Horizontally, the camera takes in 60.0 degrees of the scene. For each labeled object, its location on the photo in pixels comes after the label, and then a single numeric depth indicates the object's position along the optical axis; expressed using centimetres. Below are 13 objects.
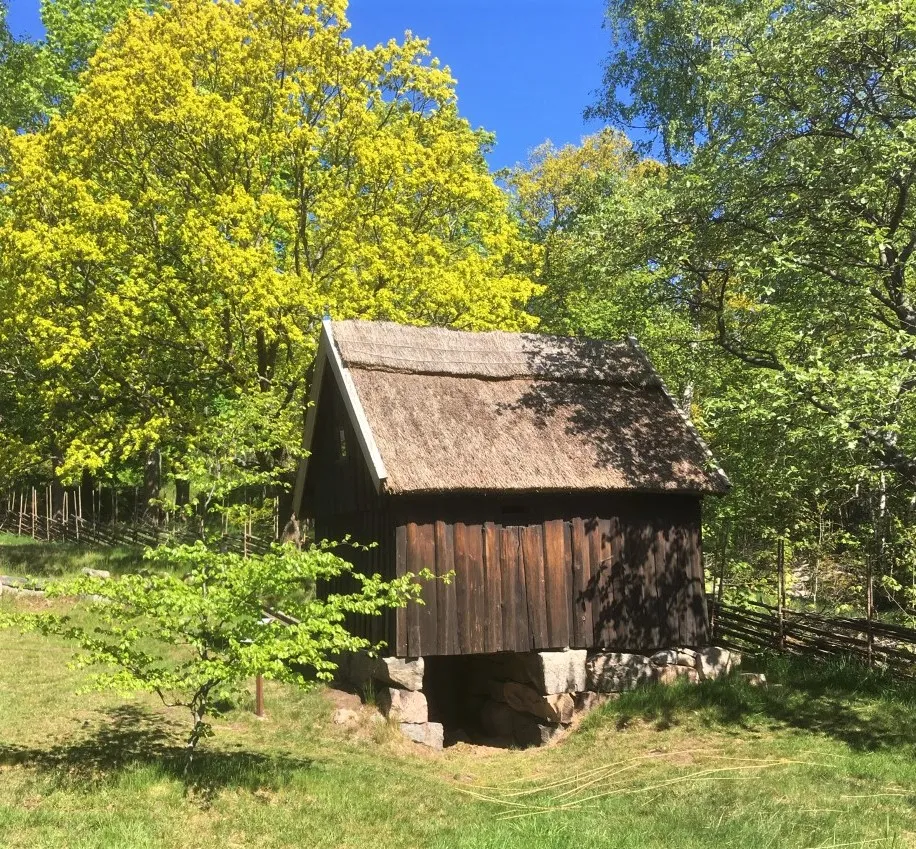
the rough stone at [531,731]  1267
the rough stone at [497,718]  1388
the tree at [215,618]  782
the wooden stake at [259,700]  1147
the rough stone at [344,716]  1164
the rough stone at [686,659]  1343
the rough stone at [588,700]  1273
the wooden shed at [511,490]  1220
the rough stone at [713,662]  1338
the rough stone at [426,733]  1199
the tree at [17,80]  2422
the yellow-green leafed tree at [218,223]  1622
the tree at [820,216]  1047
